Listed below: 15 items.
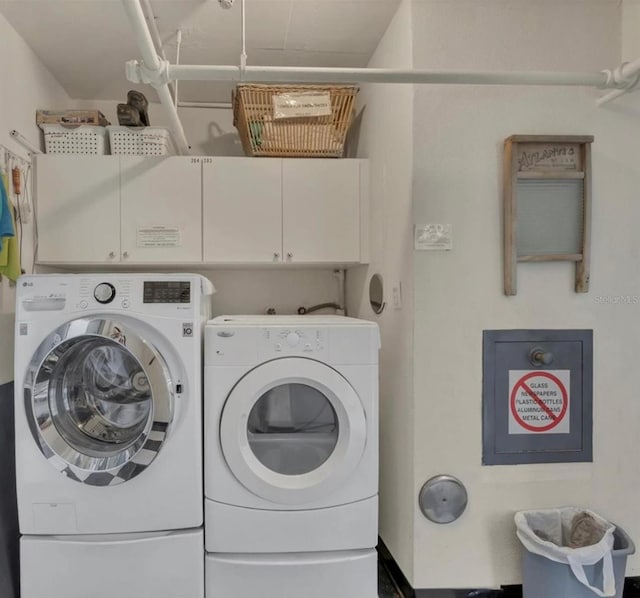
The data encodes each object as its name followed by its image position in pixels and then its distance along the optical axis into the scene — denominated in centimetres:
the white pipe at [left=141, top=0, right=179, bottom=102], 192
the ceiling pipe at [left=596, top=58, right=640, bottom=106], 162
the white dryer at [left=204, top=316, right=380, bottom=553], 176
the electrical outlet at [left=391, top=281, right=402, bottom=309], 196
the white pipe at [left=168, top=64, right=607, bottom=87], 161
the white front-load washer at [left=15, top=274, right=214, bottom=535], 172
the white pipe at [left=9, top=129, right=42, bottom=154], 207
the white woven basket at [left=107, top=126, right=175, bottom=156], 236
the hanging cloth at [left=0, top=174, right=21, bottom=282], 185
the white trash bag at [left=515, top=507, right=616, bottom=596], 161
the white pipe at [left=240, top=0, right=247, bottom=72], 162
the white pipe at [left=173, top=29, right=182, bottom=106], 217
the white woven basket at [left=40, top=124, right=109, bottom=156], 234
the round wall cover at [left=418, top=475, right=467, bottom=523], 181
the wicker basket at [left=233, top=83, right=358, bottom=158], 229
